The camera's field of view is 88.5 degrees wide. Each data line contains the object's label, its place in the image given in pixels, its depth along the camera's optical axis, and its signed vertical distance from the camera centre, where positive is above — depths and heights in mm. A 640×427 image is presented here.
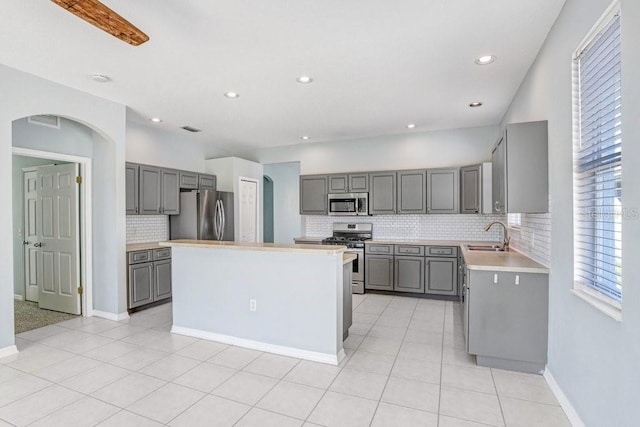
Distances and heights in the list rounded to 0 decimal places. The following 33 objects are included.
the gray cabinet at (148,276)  4414 -896
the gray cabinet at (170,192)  5133 +331
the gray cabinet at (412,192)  5391 +324
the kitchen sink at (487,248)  4256 -496
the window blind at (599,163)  1685 +266
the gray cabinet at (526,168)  2621 +347
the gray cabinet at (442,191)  5219 +326
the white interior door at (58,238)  4359 -339
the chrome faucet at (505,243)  4201 -419
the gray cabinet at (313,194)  6124 +328
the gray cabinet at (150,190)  4773 +344
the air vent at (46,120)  3760 +1090
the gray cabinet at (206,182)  5859 +566
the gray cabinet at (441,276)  4943 -987
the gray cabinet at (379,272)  5355 -1005
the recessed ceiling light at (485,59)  2961 +1386
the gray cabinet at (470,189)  4824 +334
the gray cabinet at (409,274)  5156 -997
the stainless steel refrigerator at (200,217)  5336 -74
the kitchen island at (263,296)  2984 -832
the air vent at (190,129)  5299 +1381
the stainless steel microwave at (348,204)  5773 +140
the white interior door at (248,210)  6496 +46
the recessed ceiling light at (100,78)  3318 +1391
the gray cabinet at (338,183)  5934 +518
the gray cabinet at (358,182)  5781 +520
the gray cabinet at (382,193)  5594 +318
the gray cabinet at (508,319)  2658 -906
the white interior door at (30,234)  4855 -307
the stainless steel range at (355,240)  5535 -497
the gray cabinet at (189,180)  5461 +553
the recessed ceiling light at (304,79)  3381 +1387
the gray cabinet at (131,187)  4537 +362
